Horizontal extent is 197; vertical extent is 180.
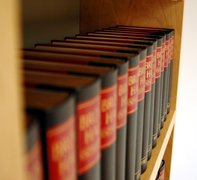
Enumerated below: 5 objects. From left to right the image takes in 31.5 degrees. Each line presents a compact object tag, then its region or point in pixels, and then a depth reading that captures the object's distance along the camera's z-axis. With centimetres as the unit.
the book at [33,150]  27
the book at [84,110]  37
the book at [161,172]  108
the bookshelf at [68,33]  18
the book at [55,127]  31
